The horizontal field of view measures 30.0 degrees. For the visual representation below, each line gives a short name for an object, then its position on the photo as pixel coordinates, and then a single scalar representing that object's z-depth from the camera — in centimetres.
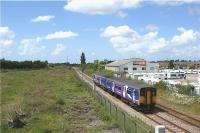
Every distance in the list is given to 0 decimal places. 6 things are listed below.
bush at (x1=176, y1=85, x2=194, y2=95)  4594
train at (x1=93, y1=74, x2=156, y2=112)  3366
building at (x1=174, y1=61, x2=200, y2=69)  16580
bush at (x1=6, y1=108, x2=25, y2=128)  2400
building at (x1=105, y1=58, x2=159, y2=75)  10744
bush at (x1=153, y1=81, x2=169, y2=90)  5169
